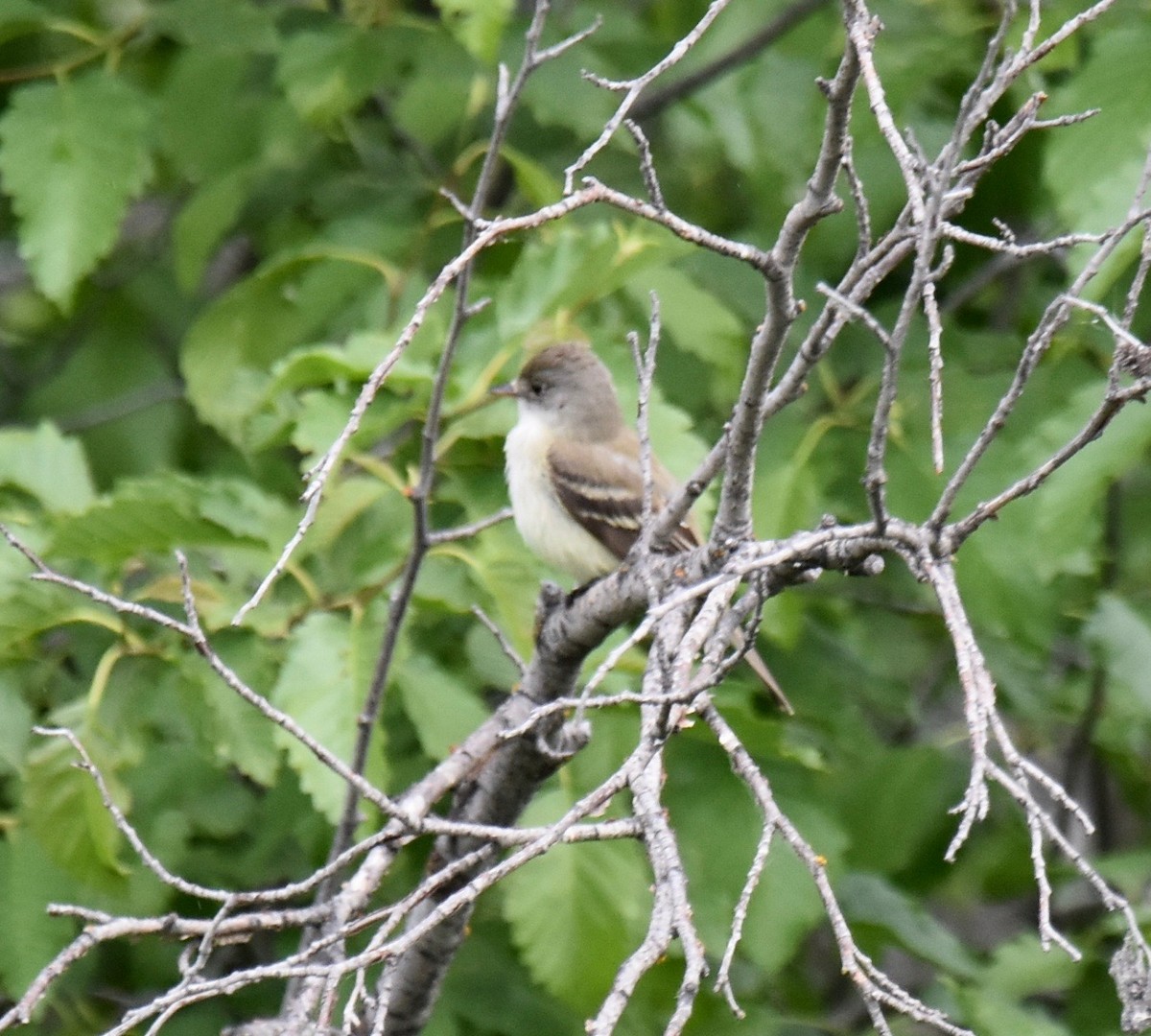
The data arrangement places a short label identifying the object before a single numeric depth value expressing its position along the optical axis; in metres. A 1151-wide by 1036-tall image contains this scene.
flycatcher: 10.37
